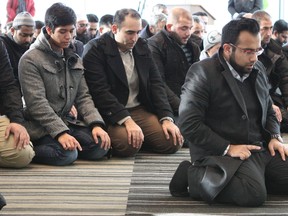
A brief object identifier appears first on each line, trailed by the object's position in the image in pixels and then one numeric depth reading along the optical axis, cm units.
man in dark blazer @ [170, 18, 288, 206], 287
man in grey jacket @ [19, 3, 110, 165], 378
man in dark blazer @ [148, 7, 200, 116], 479
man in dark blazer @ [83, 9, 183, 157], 407
